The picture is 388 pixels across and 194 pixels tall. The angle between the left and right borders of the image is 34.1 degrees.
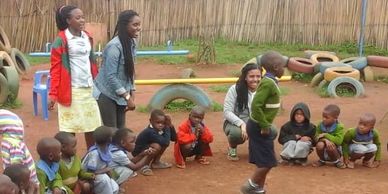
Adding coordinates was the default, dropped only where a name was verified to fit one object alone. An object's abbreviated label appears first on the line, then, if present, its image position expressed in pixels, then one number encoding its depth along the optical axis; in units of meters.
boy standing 5.09
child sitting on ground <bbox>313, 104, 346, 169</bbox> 6.37
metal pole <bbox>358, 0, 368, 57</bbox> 13.03
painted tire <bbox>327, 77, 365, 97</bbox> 10.05
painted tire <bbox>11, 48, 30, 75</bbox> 12.46
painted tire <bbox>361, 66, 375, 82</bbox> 11.44
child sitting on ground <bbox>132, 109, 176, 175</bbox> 6.07
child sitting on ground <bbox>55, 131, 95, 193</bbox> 4.88
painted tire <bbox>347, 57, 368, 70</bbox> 11.20
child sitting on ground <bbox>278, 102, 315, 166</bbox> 6.43
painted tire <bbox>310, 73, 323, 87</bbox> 10.75
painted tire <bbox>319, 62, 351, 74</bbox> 10.74
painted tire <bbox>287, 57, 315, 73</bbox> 11.16
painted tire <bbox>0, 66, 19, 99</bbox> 9.27
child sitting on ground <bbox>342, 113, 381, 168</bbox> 6.36
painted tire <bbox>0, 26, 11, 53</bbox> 12.66
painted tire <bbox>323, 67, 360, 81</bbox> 10.30
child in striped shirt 4.31
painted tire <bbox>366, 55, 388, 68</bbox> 11.12
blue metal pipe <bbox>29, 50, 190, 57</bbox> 13.04
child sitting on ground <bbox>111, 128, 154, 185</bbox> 5.35
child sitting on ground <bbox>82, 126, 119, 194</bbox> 5.12
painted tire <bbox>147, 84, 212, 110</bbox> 8.37
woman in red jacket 5.49
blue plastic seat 8.50
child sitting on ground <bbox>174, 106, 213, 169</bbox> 6.32
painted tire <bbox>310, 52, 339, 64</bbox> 11.90
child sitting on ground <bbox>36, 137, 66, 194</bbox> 4.62
